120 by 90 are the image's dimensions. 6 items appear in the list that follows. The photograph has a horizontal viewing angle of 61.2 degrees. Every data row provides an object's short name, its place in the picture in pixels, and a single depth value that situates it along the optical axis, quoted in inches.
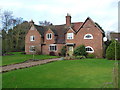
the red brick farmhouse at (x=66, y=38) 844.9
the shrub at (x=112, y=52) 681.4
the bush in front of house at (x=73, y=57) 740.6
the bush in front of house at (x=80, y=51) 822.3
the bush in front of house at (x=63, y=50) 930.1
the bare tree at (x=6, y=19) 1233.0
